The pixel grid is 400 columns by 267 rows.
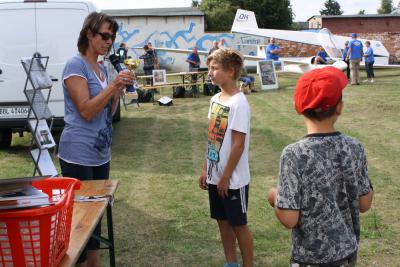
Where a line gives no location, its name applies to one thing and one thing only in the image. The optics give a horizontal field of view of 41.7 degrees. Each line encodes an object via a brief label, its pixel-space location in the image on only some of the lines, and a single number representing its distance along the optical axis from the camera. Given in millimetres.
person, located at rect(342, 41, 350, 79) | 21109
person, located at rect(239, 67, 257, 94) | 17016
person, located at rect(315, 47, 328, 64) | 22261
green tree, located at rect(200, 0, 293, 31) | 53000
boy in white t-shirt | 3391
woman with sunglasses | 2986
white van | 7929
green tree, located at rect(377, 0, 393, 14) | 111438
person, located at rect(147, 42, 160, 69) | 19359
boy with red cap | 2158
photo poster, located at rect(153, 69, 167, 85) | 16531
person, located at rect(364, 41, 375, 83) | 20391
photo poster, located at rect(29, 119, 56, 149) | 6156
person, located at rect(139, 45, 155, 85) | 18797
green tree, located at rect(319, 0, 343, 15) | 96438
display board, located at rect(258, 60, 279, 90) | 18328
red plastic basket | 1745
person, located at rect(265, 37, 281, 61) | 19734
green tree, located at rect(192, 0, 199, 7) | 77250
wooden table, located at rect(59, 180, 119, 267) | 2088
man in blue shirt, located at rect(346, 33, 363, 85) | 18812
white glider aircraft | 25094
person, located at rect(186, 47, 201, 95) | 20094
